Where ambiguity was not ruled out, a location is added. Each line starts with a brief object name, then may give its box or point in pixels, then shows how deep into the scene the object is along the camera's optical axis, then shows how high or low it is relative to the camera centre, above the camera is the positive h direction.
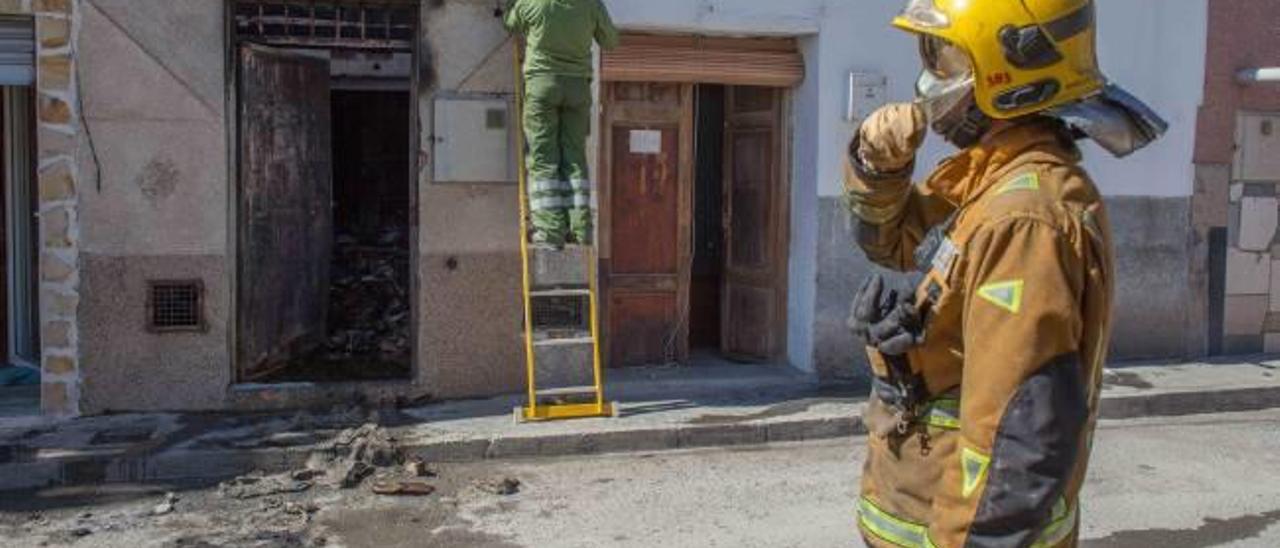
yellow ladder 7.87 -0.80
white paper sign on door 9.37 +0.61
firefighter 2.18 -0.11
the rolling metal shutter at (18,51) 7.84 +1.07
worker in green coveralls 7.63 +0.74
